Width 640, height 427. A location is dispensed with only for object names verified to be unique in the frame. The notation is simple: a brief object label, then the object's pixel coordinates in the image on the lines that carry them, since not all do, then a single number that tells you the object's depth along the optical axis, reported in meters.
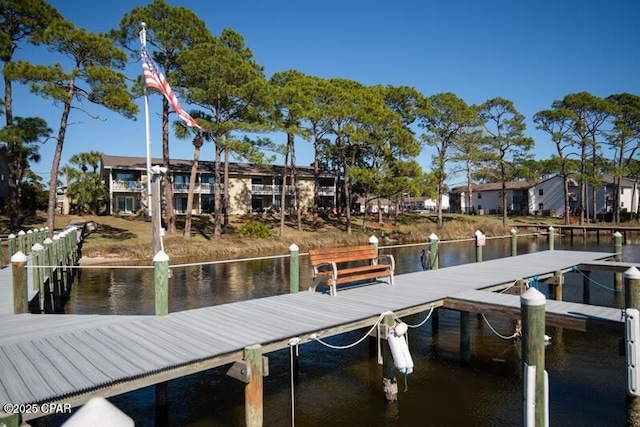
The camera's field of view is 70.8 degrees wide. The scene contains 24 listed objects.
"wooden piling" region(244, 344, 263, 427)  5.78
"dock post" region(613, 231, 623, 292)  15.96
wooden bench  9.56
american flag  14.70
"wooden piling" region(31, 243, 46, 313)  10.38
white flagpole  14.80
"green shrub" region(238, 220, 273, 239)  32.19
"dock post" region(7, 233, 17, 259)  15.31
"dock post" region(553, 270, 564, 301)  12.77
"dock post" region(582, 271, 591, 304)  15.43
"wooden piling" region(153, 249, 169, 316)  7.57
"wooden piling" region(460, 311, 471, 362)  9.95
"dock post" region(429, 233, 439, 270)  12.76
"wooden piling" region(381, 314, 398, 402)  7.93
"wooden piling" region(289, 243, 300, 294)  9.64
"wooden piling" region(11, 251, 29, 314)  7.57
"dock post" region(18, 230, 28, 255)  15.13
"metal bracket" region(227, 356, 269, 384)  5.75
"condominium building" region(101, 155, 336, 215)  43.75
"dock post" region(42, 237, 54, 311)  12.48
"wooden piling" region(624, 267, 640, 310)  7.36
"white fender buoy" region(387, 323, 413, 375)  7.10
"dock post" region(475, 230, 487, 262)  14.34
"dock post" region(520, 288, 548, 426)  5.86
